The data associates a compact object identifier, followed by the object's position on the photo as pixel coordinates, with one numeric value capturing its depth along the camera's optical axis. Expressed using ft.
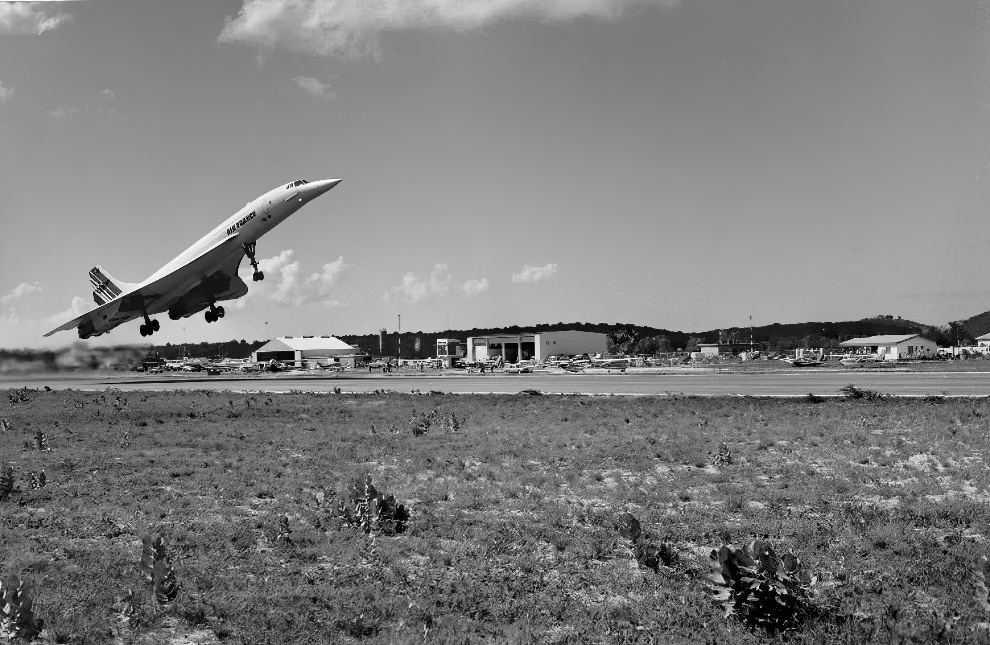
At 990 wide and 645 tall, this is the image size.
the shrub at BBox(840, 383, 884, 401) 124.85
